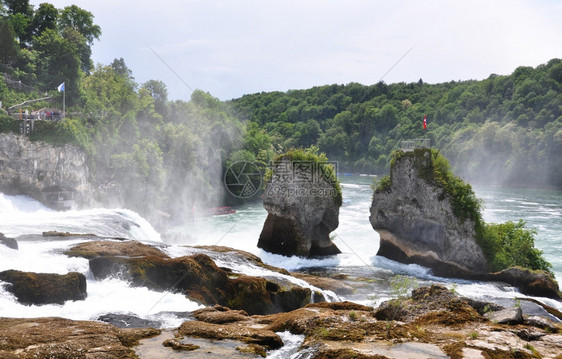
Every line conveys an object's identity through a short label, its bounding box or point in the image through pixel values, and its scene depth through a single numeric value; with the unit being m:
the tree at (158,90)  95.17
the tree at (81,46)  70.56
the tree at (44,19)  65.06
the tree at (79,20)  75.12
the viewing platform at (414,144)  33.66
